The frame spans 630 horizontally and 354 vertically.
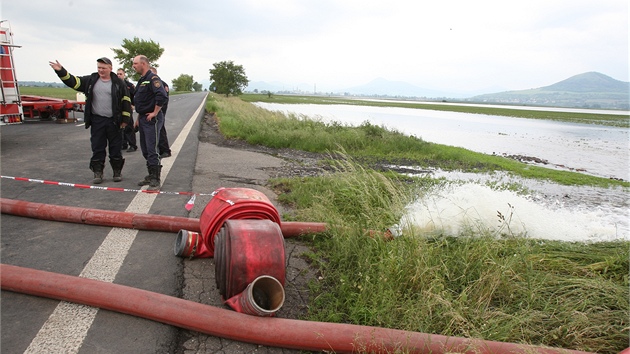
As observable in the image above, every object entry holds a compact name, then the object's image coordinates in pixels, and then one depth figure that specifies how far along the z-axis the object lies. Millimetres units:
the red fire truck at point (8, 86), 8125
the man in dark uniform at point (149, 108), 6035
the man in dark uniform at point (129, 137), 8579
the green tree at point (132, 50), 67562
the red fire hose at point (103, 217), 4113
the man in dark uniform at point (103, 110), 5863
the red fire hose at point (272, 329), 2494
